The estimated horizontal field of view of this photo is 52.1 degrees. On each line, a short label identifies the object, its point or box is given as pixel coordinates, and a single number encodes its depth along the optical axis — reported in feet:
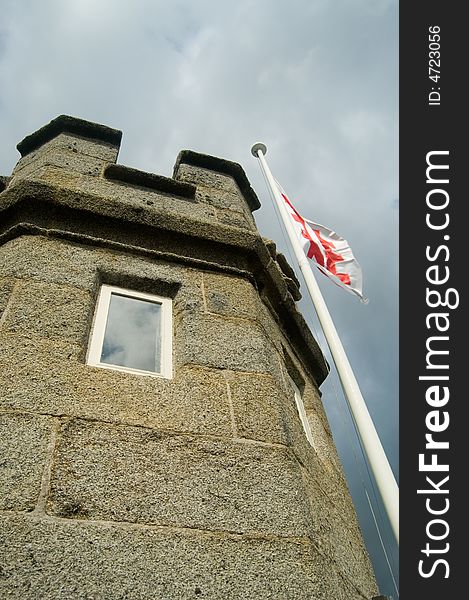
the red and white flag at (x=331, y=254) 16.58
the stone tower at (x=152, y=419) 6.04
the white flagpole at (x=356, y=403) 8.68
